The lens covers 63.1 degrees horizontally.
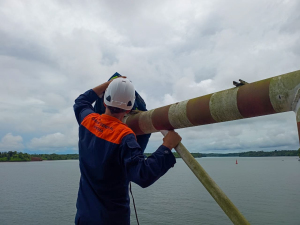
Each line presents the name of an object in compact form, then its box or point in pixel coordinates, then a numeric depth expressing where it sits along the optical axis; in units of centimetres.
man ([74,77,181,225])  196
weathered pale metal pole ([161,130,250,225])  230
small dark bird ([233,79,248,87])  229
